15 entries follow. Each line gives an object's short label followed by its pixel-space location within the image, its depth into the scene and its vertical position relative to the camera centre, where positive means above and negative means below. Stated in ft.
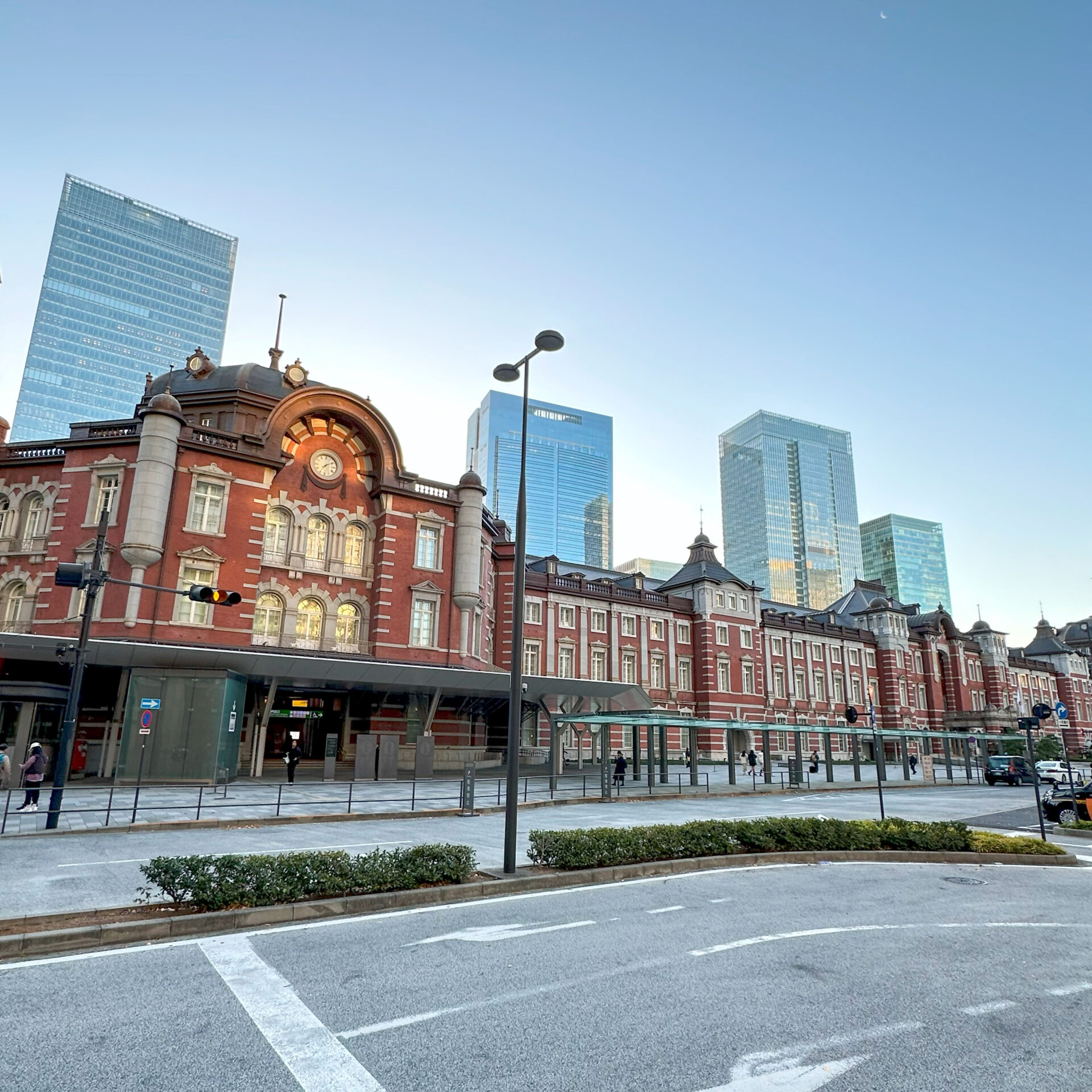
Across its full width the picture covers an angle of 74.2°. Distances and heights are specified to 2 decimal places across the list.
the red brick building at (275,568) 101.09 +25.04
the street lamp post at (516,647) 37.73 +4.77
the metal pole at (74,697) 52.60 +2.18
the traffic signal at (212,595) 57.72 +10.42
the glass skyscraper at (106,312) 531.50 +329.79
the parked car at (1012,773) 133.08 -5.36
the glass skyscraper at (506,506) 502.38 +177.86
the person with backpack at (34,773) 60.39 -3.92
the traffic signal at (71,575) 55.21 +11.22
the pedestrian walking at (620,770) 97.76 -4.53
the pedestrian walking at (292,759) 90.07 -3.47
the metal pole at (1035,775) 53.16 -2.24
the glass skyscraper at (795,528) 614.75 +178.94
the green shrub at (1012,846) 49.08 -6.79
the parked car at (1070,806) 67.62 -5.74
